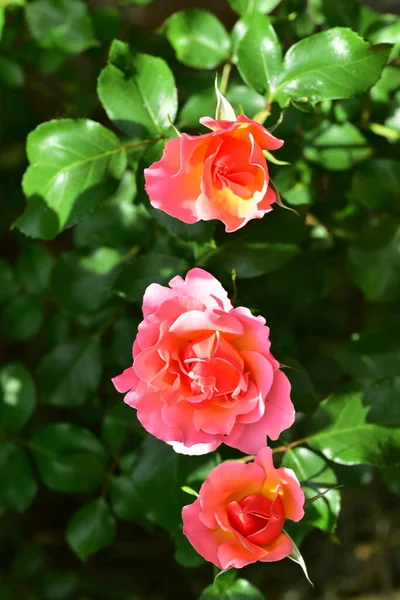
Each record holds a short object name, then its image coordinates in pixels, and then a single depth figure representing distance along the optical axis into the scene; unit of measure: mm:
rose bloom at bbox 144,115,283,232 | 684
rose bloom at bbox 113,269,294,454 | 683
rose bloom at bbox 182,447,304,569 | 688
